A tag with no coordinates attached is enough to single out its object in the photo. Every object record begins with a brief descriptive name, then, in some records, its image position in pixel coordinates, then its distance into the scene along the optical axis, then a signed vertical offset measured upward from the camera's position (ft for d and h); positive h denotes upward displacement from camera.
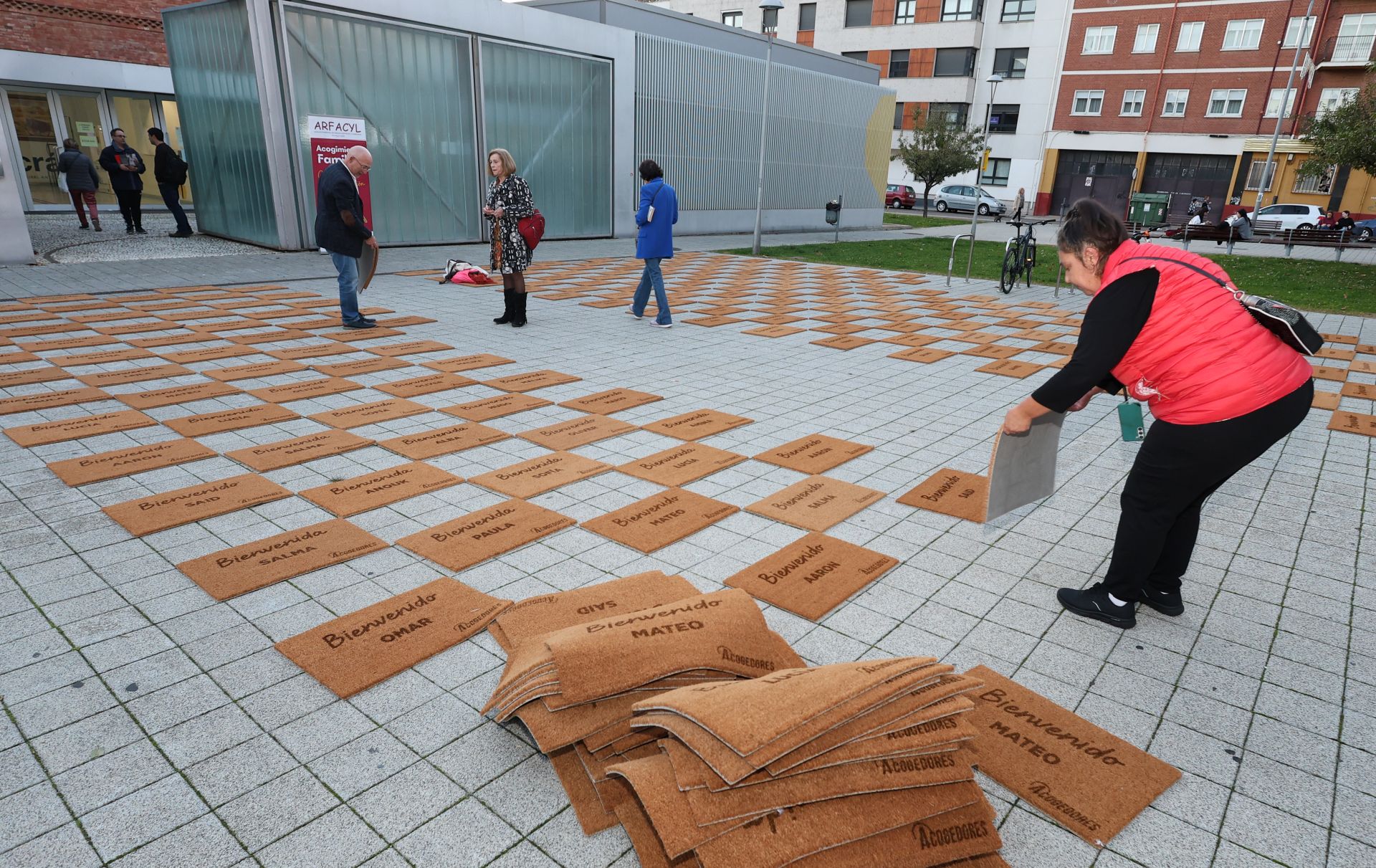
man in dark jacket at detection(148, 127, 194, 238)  50.67 -1.51
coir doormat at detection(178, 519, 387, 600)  11.66 -6.00
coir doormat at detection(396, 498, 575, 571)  12.69 -5.98
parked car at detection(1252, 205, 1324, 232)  100.94 -2.89
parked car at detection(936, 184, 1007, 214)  134.00 -3.00
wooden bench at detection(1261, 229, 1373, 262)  68.80 -3.98
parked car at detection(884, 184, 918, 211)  137.92 -2.95
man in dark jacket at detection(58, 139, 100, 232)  50.42 -1.58
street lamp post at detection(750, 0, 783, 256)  52.37 +10.39
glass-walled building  45.62 +3.48
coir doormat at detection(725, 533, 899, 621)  11.66 -5.95
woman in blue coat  30.14 -1.80
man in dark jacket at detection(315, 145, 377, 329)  27.12 -1.75
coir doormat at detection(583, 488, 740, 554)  13.43 -5.97
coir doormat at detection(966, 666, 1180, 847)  7.88 -5.90
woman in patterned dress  28.84 -1.65
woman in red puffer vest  9.57 -2.08
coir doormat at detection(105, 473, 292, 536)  13.42 -5.98
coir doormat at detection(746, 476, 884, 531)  14.49 -6.00
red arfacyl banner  45.96 +1.05
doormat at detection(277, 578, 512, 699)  9.70 -5.97
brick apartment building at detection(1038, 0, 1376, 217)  121.49 +14.72
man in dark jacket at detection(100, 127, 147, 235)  49.65 -1.39
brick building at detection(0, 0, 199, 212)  62.03 +5.47
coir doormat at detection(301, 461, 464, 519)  14.51 -6.03
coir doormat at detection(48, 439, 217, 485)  15.25 -5.99
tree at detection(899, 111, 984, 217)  124.26 +4.14
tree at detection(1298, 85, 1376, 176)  60.90 +4.46
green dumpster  99.06 -2.59
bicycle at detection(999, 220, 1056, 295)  45.24 -4.30
